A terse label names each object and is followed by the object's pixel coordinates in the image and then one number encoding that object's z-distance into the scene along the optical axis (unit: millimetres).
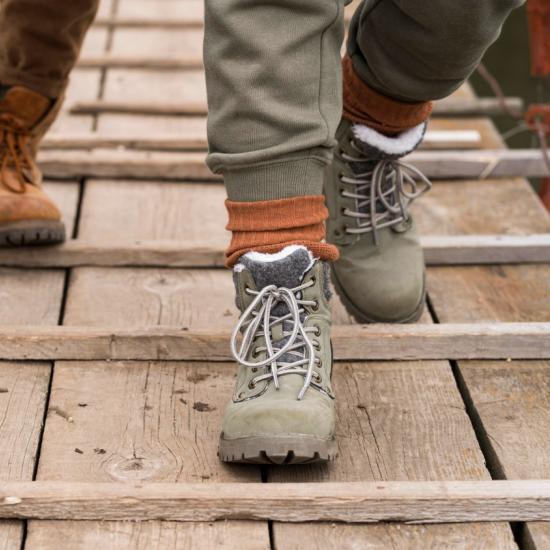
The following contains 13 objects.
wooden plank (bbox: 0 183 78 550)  2021
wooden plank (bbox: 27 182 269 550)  1940
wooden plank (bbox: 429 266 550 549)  2075
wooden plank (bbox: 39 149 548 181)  2806
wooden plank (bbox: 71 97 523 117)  3212
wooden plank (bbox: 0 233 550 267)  2486
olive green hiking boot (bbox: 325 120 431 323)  2302
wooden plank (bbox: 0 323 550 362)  2228
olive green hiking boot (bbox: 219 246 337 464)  2016
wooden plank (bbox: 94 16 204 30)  4099
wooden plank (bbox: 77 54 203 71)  3621
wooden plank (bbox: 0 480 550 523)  1945
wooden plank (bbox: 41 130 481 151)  2919
